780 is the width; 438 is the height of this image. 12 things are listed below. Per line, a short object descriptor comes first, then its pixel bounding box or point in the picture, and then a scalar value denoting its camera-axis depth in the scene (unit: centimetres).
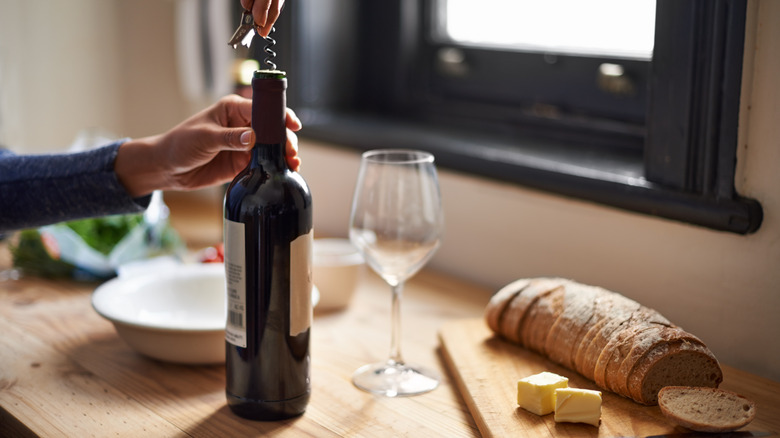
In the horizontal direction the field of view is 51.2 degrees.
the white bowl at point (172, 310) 100
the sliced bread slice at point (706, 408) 79
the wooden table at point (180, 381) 89
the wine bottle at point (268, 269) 83
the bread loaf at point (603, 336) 87
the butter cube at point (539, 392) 86
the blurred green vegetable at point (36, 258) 143
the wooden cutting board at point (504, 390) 83
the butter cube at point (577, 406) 83
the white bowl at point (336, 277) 125
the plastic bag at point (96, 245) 141
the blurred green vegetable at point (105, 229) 148
